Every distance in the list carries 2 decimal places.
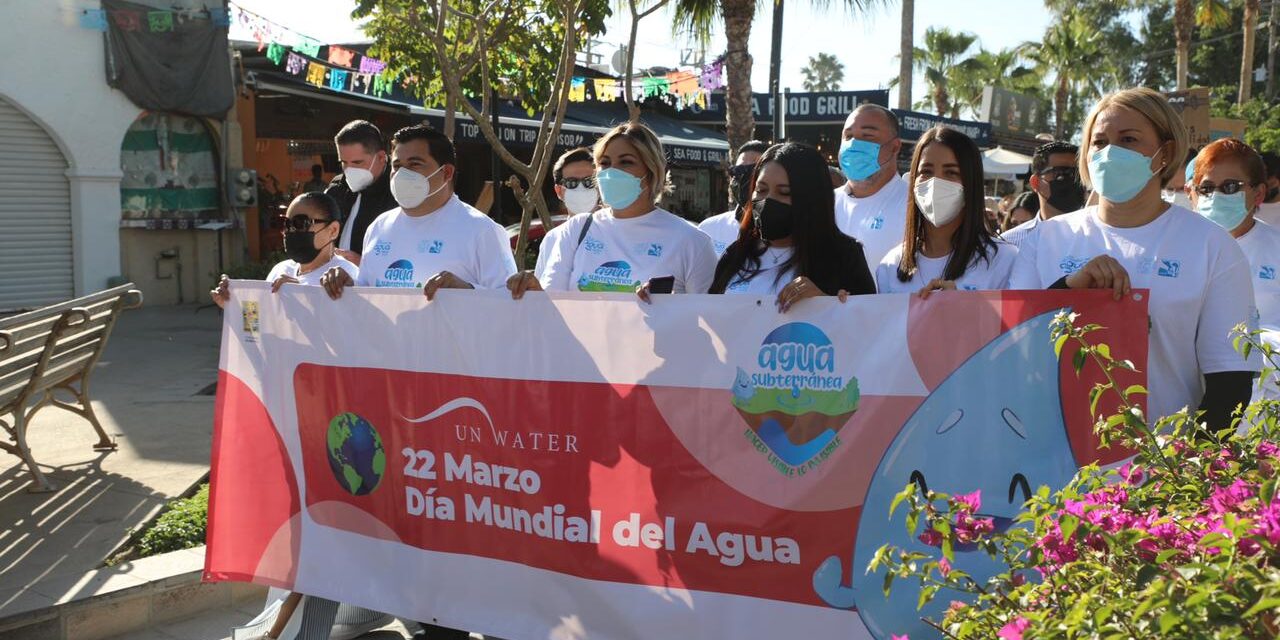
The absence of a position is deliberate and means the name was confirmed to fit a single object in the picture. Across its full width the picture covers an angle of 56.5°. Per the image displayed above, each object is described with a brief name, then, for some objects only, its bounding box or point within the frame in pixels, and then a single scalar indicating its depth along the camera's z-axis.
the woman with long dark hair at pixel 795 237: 3.73
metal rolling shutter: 15.23
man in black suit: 5.67
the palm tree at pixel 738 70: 10.94
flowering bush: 1.56
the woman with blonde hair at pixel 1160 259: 3.16
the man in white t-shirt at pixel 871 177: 5.15
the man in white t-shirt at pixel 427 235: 4.52
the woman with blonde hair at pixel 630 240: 4.27
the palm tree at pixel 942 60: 54.59
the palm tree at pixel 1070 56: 49.56
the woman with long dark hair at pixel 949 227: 3.75
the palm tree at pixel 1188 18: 34.97
